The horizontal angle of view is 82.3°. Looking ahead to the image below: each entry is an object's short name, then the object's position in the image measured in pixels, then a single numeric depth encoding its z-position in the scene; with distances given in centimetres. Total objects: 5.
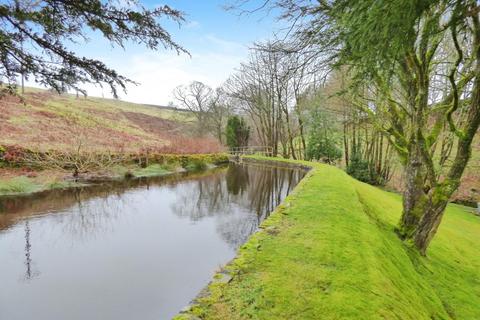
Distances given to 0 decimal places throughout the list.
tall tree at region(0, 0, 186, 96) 294
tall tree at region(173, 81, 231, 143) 3503
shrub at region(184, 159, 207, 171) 1919
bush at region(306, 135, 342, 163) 2279
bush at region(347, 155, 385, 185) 1778
